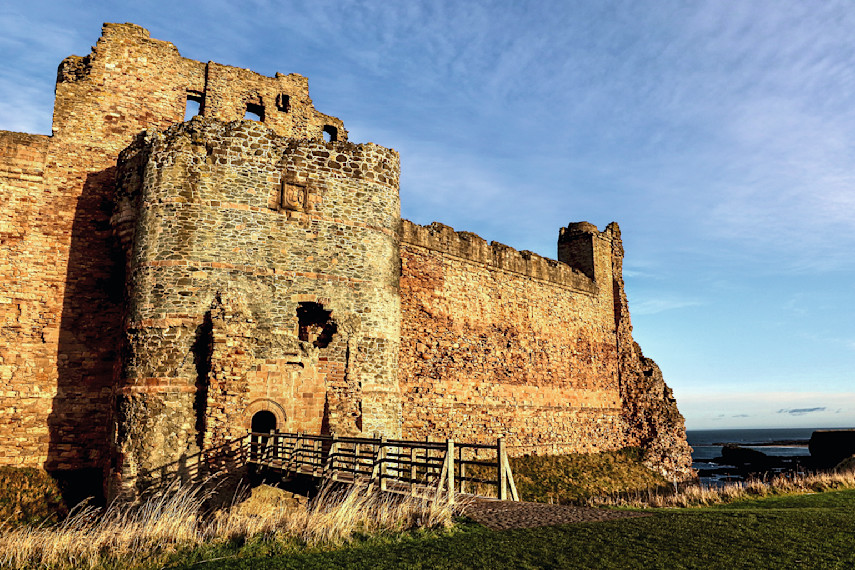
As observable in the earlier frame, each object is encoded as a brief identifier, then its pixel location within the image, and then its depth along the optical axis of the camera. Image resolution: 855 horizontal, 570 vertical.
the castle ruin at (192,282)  14.48
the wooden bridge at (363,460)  10.93
